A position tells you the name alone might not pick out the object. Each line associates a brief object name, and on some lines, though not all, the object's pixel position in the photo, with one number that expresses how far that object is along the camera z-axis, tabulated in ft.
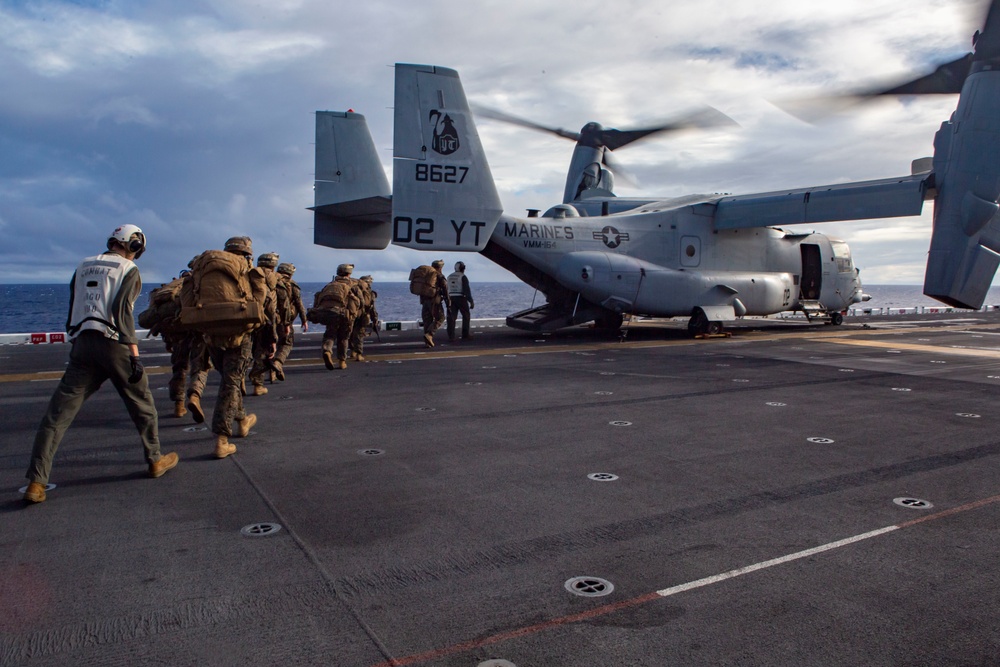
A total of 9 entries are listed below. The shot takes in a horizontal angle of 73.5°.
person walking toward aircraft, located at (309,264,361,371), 38.19
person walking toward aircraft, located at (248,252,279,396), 21.99
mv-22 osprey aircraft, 45.29
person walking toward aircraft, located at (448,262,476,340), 55.16
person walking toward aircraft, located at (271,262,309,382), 30.78
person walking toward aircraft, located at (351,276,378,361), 41.50
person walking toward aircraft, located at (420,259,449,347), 51.80
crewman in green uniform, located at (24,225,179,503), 15.39
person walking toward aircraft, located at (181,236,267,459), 18.83
